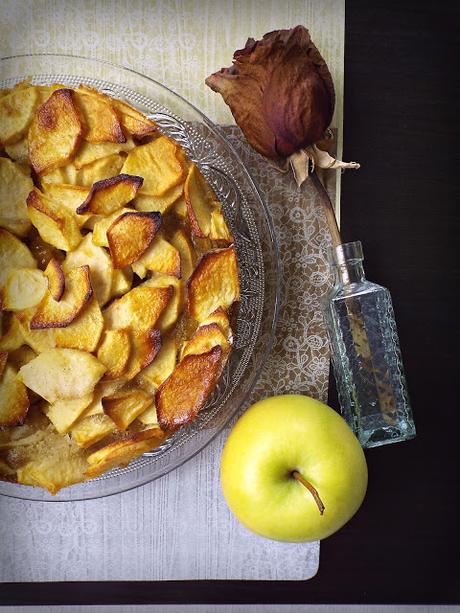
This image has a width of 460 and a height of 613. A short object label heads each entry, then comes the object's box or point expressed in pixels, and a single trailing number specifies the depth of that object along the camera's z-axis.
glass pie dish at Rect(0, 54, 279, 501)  1.02
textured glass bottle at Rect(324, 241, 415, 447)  1.05
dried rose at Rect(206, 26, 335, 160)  0.97
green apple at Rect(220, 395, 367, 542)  0.95
